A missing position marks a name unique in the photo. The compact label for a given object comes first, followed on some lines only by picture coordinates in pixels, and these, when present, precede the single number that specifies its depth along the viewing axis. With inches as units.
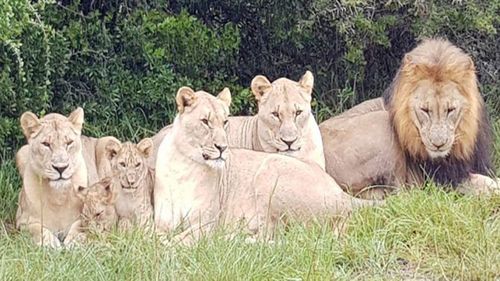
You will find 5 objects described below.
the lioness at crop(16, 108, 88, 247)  471.2
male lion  514.0
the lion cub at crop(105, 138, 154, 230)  472.4
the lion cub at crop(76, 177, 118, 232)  469.4
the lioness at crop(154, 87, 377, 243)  466.0
